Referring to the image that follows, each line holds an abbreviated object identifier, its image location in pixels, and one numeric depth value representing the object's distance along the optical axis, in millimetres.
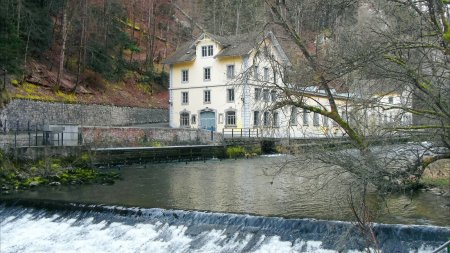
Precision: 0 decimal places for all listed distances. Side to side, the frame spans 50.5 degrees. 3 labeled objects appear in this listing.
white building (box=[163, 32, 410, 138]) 36656
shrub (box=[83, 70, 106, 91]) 34844
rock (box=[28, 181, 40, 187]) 16444
